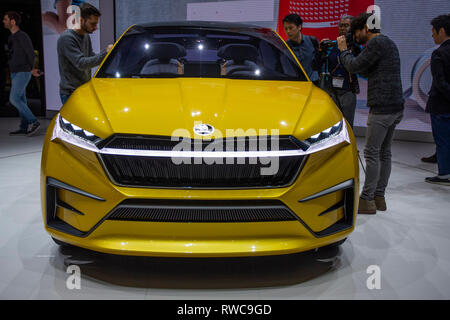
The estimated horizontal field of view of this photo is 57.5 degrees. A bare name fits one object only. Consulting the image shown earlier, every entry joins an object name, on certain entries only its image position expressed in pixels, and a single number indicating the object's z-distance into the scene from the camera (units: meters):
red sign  6.86
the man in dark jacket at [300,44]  4.25
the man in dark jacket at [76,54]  3.86
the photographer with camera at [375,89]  3.05
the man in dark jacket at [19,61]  6.72
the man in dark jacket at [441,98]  4.20
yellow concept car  1.77
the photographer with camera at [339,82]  3.84
